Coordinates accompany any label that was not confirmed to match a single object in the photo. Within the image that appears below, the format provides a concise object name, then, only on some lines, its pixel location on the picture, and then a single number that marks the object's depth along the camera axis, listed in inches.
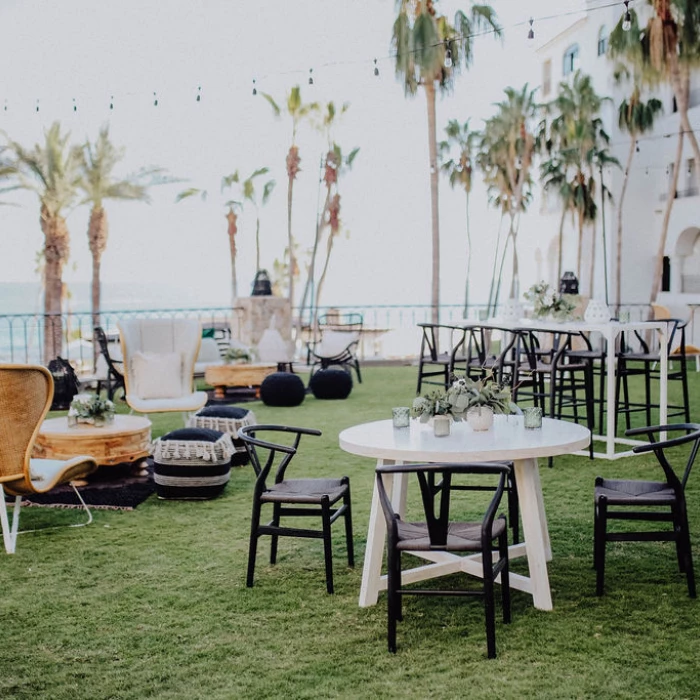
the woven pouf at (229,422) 288.0
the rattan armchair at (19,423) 188.2
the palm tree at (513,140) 998.4
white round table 149.6
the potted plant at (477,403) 163.9
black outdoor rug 238.8
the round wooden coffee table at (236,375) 438.9
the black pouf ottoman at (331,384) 443.2
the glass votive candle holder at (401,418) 168.9
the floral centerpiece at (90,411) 258.7
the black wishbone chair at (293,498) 166.1
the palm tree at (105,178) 763.4
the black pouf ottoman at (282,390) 418.0
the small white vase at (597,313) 292.7
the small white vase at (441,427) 161.5
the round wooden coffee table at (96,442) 252.7
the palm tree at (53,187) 698.2
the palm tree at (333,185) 1088.8
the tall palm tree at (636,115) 841.5
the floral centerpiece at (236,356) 449.1
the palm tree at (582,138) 902.4
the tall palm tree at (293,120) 935.7
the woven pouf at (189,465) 238.8
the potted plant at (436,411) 161.8
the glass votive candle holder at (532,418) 165.2
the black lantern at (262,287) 565.0
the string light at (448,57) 349.2
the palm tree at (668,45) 652.7
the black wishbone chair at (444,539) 136.3
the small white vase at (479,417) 165.0
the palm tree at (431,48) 654.5
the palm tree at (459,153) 1173.1
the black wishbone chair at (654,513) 159.0
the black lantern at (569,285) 380.2
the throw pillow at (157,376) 336.8
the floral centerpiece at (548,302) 307.9
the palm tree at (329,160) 1030.4
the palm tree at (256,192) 1235.9
